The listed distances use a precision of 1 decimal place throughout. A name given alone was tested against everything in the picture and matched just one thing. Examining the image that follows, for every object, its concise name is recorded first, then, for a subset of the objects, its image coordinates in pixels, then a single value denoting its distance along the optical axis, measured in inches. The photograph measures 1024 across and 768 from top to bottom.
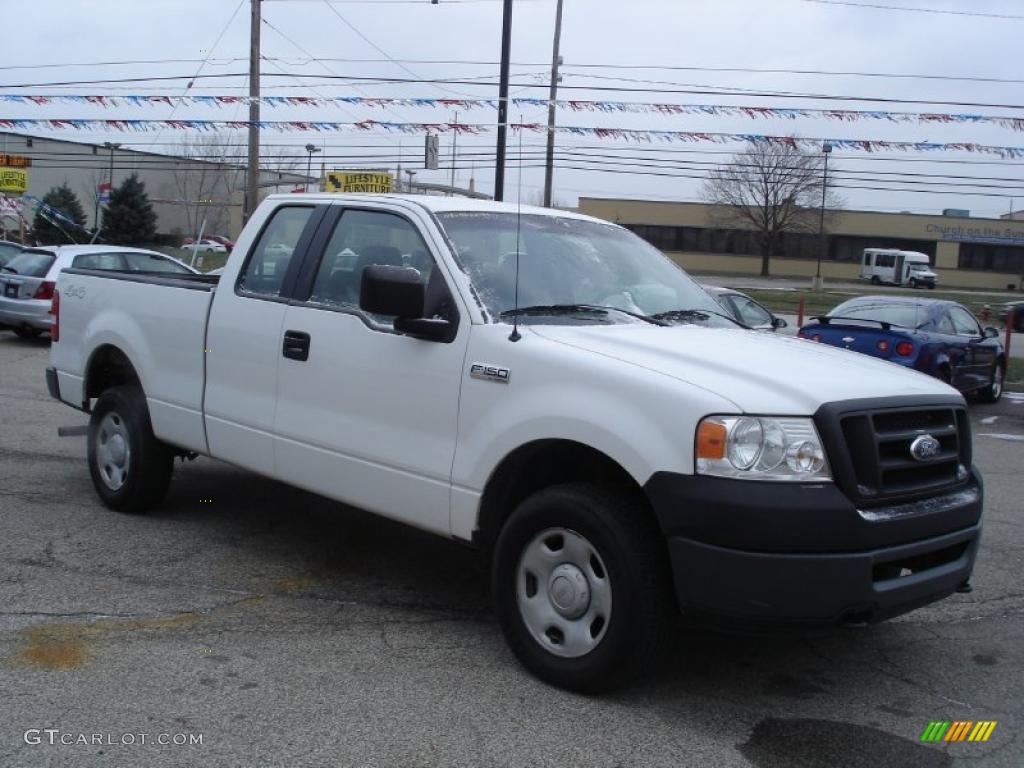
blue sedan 498.9
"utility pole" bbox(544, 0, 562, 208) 1039.0
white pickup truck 142.0
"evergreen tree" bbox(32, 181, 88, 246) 2030.0
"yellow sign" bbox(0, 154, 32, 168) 1477.6
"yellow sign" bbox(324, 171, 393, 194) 833.5
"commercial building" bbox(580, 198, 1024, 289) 2861.7
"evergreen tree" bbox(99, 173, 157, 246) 2015.3
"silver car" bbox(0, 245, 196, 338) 621.9
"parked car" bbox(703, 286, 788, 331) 627.2
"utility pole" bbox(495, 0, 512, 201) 757.9
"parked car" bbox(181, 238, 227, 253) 1698.7
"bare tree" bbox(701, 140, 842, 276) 2469.2
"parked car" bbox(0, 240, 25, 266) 796.0
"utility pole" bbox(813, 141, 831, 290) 2294.5
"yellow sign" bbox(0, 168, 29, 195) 1485.0
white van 2591.0
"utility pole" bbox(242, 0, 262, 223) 1004.6
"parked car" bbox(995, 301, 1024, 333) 626.4
